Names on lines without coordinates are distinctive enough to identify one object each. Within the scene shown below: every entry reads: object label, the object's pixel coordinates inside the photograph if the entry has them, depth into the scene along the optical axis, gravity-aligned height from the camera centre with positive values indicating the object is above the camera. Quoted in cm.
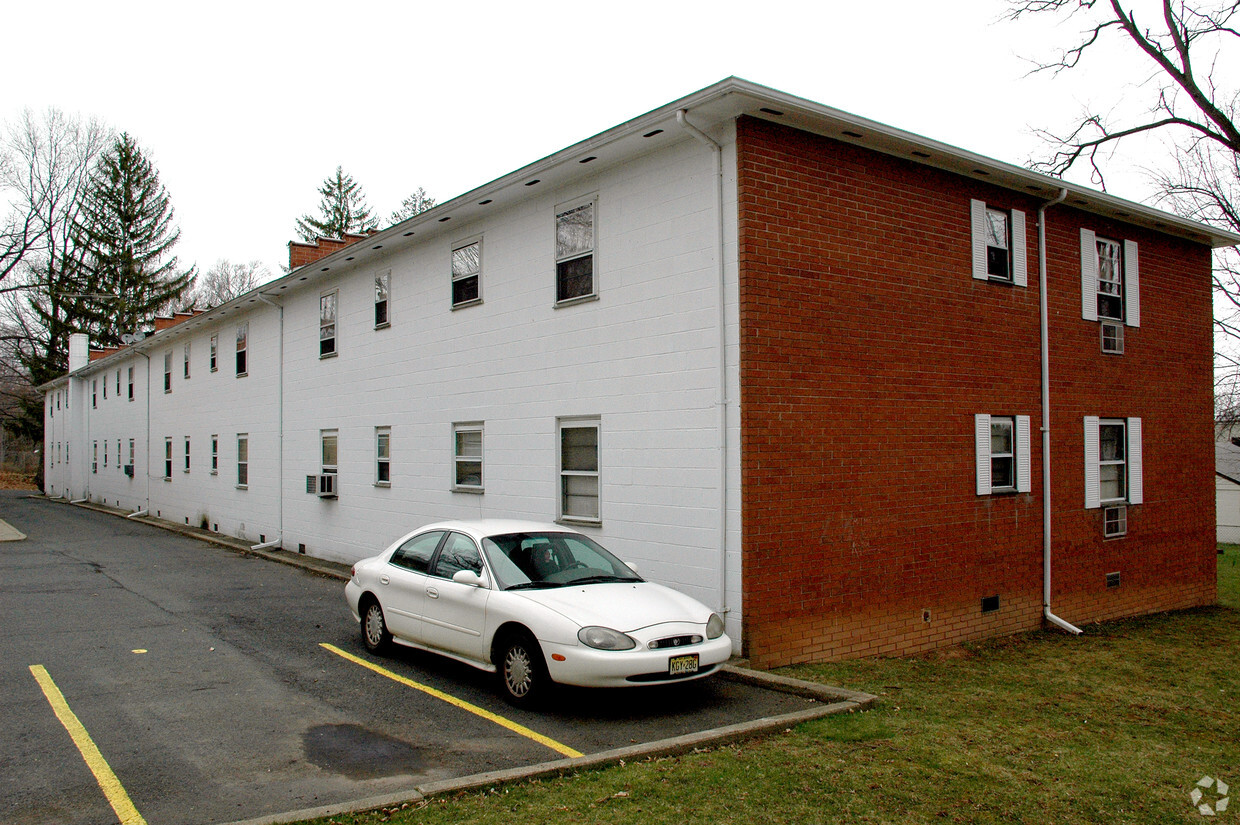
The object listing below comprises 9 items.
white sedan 673 -146
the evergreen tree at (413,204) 5709 +1506
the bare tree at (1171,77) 1692 +681
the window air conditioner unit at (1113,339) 1307 +138
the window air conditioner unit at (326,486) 1686 -93
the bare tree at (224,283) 6056 +1071
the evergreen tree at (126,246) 4625 +1026
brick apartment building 899 +73
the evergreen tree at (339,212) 5459 +1393
